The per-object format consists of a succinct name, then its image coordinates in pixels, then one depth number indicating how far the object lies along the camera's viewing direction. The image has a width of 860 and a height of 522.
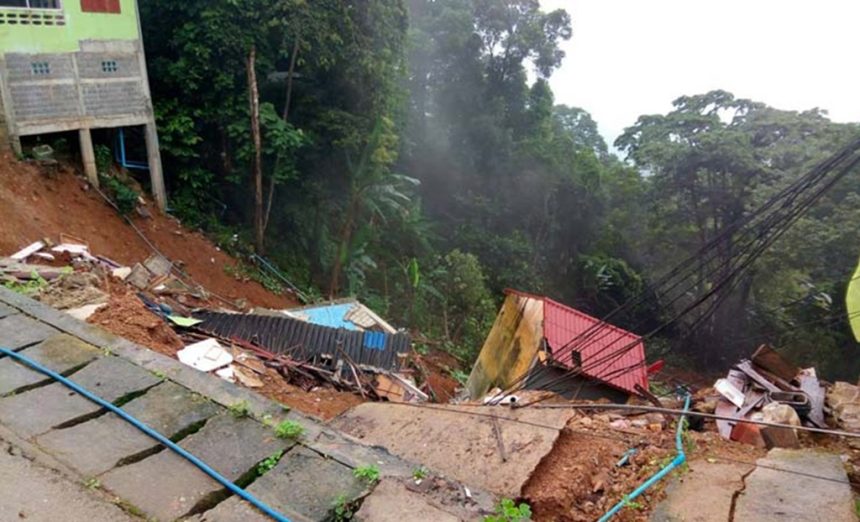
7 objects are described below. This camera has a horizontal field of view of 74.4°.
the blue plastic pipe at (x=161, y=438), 2.20
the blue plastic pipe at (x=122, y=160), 11.66
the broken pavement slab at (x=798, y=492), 3.80
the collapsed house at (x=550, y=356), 9.23
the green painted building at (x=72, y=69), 9.52
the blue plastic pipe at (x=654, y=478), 3.70
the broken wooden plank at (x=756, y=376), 5.86
